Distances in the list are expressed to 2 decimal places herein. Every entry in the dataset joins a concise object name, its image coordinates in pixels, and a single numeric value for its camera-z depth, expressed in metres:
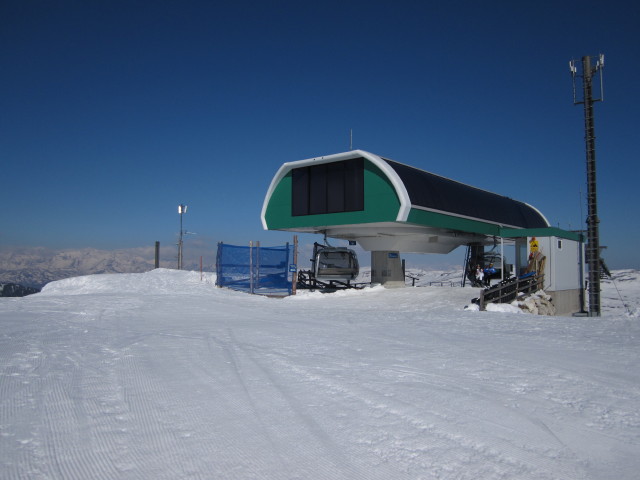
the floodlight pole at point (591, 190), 18.12
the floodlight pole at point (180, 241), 32.58
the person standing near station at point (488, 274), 25.45
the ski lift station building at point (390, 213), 17.83
